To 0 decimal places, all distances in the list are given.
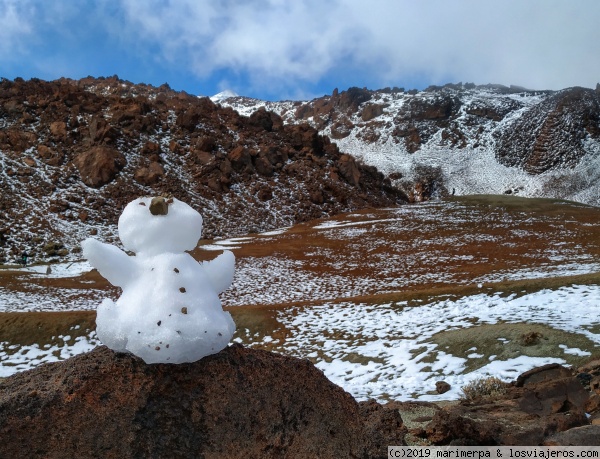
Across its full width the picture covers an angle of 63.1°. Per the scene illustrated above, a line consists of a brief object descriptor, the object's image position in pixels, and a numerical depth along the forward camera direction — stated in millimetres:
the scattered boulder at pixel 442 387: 9264
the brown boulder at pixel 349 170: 49531
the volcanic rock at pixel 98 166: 37156
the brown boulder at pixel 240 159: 43906
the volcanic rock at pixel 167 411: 3018
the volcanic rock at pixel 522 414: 5035
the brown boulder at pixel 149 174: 38500
